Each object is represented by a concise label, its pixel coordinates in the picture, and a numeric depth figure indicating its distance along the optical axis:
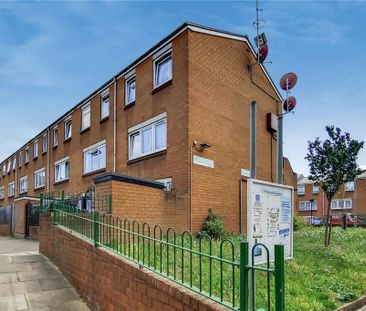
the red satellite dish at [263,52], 16.77
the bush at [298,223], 19.39
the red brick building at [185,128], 12.73
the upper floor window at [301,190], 59.22
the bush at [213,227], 12.77
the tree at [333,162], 12.02
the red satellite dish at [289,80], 7.99
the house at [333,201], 50.97
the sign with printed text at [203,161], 13.14
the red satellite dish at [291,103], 9.64
